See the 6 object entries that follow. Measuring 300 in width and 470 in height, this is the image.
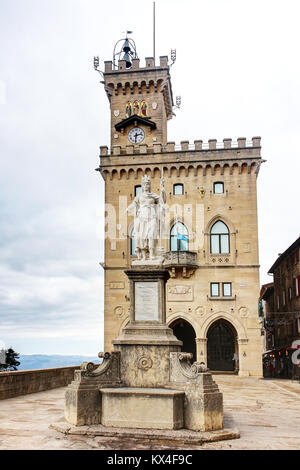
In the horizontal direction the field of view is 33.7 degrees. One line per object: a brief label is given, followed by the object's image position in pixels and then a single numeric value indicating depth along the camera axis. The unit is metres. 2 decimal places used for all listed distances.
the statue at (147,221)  12.68
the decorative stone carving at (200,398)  10.18
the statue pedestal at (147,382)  10.27
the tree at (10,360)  32.09
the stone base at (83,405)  10.42
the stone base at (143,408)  10.19
